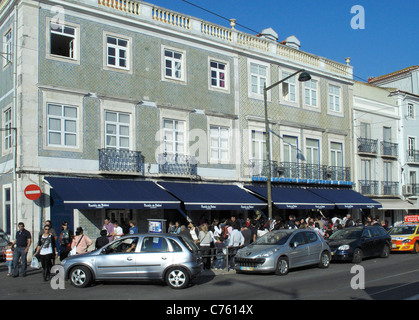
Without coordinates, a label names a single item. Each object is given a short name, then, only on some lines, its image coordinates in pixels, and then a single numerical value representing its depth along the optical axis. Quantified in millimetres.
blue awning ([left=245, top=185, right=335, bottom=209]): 26297
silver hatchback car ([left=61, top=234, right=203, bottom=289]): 13516
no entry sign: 18562
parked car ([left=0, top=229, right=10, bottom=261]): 19812
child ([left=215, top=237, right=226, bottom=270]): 17528
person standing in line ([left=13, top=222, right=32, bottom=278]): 16125
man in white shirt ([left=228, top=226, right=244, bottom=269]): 17938
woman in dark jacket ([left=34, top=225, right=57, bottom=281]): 15297
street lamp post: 22214
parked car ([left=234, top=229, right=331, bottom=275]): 16031
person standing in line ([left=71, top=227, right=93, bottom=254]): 15790
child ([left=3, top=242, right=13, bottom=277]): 16484
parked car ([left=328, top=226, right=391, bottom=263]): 19469
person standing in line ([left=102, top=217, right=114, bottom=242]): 19362
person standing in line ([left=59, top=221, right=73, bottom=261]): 17202
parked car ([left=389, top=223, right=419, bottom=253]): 23281
